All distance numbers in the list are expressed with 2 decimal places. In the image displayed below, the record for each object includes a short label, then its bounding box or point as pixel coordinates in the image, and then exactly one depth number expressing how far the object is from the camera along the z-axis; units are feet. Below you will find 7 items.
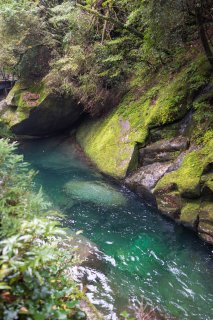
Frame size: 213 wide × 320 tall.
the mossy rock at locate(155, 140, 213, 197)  18.85
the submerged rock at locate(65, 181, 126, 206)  22.72
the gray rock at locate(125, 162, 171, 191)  22.12
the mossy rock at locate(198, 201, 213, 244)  17.14
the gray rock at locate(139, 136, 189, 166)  22.53
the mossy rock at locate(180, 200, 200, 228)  18.22
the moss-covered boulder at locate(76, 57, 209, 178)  23.76
